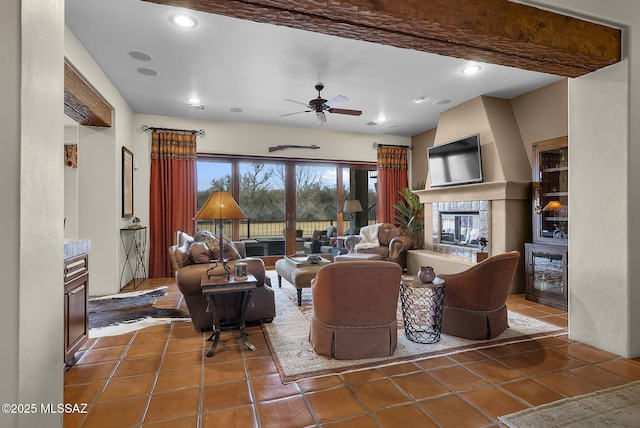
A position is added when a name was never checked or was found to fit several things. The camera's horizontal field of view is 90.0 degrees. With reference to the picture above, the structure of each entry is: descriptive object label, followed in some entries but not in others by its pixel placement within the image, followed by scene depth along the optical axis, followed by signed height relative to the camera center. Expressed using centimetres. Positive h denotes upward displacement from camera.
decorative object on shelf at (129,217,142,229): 529 -14
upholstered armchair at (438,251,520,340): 271 -75
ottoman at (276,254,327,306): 380 -74
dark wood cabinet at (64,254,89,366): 225 -69
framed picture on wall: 487 +49
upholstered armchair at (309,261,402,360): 233 -72
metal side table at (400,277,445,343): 276 -88
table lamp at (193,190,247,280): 282 +3
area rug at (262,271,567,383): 235 -113
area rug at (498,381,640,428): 172 -113
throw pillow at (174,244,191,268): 309 -42
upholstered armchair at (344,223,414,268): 555 -55
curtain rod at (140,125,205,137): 573 +154
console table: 514 -66
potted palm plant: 662 -1
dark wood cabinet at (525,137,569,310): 398 -16
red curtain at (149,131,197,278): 575 +30
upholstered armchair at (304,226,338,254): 696 -58
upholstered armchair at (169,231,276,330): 296 -80
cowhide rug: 323 -115
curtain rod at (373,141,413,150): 722 +155
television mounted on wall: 495 +85
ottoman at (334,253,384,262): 530 -73
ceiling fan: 416 +147
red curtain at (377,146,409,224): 721 +73
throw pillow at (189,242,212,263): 318 -40
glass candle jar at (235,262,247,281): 282 -50
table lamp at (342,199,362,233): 709 +16
